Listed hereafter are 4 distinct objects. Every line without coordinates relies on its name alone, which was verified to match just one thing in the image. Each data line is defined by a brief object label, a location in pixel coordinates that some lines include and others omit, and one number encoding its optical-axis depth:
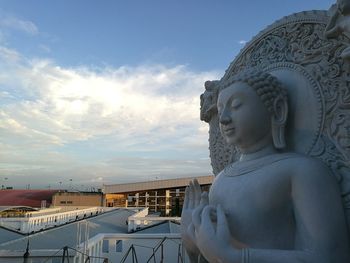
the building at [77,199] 32.22
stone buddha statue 1.75
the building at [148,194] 35.25
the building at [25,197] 32.41
